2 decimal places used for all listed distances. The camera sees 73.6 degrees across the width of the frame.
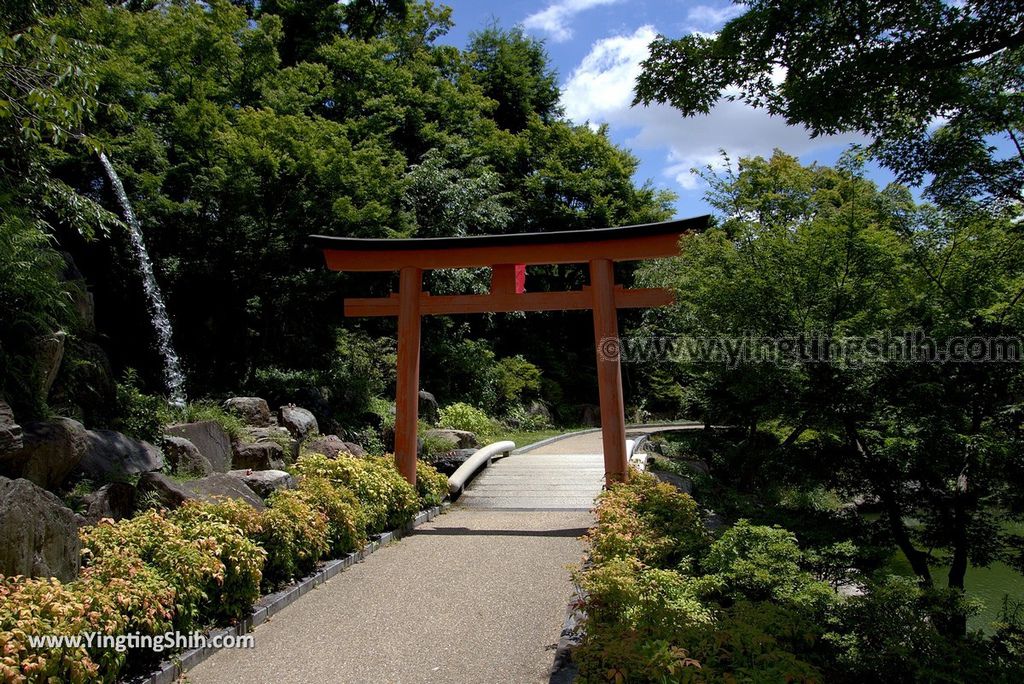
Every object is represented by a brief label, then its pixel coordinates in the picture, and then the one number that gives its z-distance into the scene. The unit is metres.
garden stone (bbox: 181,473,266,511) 6.81
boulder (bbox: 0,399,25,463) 5.33
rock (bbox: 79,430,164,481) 7.03
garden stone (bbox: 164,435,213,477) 8.43
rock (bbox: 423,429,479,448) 13.45
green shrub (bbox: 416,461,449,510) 10.18
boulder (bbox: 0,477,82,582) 4.09
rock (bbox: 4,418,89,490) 6.07
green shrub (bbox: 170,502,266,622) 5.18
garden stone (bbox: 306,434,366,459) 10.57
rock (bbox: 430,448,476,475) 12.34
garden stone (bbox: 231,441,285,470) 9.41
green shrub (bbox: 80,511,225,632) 4.75
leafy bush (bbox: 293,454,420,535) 8.26
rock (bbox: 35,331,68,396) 7.50
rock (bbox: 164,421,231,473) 8.82
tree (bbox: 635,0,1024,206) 3.52
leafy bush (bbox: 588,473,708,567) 5.79
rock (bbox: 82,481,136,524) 6.01
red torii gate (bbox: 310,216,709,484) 9.45
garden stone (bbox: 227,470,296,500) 8.00
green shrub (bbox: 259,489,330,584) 6.08
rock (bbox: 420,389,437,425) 16.30
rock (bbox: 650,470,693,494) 10.46
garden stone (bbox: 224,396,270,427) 11.06
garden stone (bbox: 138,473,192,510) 6.39
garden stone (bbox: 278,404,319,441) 11.27
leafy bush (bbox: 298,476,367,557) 7.24
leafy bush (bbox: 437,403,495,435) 17.05
